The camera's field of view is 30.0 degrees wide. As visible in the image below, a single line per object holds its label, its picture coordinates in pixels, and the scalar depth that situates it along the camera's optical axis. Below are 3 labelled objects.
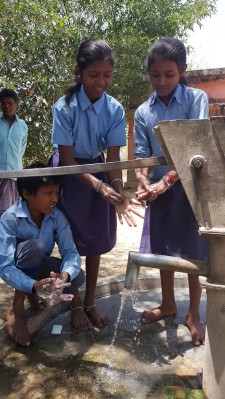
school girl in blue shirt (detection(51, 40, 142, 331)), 2.38
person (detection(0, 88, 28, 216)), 4.42
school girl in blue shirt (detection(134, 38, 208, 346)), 2.34
